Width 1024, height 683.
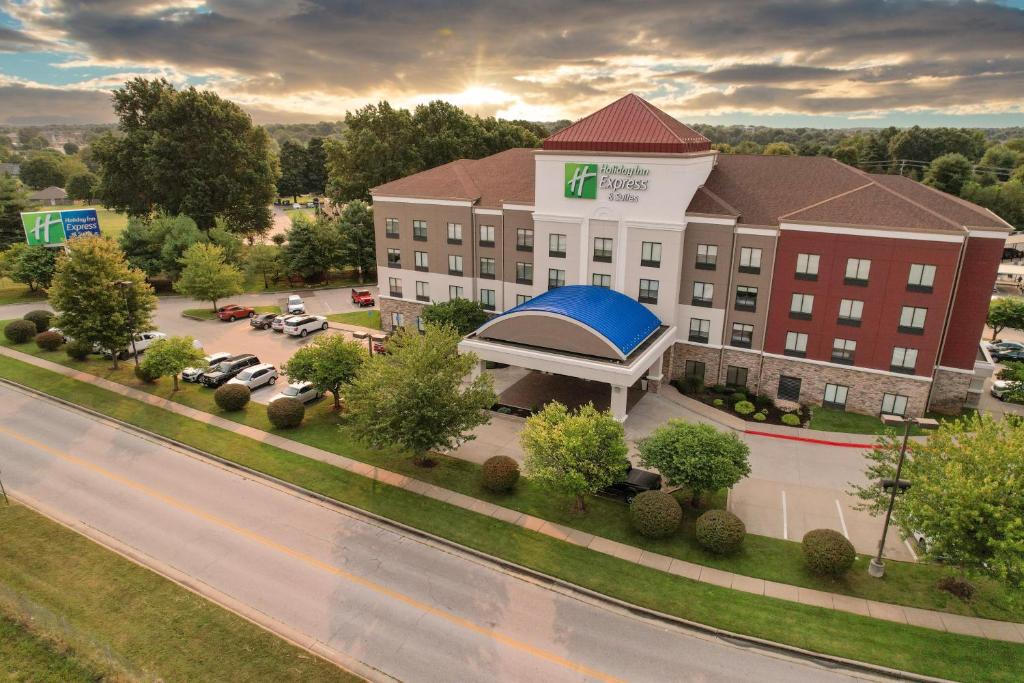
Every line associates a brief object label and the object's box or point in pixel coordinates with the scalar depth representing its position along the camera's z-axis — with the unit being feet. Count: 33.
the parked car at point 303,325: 186.50
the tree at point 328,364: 128.94
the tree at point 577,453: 90.79
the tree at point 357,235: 251.80
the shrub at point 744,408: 134.62
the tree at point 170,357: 142.92
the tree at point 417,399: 101.91
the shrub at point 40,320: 191.31
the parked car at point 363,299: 223.10
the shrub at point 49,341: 176.14
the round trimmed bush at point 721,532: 87.71
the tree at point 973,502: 68.18
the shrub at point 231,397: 134.82
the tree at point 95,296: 149.79
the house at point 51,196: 540.93
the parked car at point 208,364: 155.02
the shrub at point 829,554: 82.53
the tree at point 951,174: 397.19
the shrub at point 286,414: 126.52
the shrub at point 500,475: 102.83
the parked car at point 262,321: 196.24
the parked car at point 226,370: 151.43
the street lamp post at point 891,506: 78.10
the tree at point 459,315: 159.84
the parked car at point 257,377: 147.74
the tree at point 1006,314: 176.14
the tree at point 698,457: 93.40
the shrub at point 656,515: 90.84
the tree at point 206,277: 206.08
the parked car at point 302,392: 138.21
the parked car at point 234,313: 204.13
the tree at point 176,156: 268.82
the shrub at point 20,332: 182.09
